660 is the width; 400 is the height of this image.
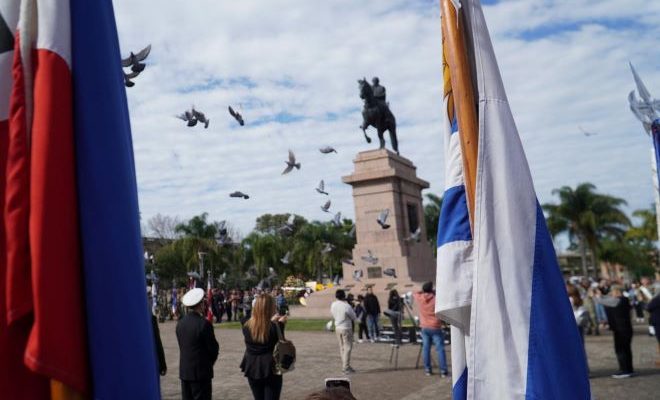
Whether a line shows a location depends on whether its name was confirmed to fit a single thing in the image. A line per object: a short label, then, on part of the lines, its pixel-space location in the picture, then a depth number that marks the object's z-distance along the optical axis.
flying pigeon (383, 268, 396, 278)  22.94
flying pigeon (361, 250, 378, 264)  24.55
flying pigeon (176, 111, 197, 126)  9.25
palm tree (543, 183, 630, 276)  50.00
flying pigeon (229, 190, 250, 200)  12.28
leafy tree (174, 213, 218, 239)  42.38
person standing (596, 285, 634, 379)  10.42
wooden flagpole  2.57
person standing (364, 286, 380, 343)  17.08
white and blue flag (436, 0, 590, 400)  2.34
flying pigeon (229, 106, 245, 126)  10.94
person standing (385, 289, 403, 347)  13.93
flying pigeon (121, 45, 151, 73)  3.69
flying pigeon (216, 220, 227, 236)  15.31
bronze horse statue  28.09
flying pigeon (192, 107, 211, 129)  9.48
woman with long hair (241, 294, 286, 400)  6.09
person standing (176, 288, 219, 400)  6.17
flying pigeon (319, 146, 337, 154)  15.94
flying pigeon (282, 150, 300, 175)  13.75
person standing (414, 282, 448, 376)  10.68
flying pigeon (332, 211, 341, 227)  20.00
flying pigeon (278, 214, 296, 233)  17.67
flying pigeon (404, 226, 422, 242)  24.32
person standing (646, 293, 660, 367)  10.43
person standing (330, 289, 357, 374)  11.41
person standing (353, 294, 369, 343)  17.61
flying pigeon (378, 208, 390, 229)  21.81
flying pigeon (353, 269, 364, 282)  24.83
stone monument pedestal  25.31
